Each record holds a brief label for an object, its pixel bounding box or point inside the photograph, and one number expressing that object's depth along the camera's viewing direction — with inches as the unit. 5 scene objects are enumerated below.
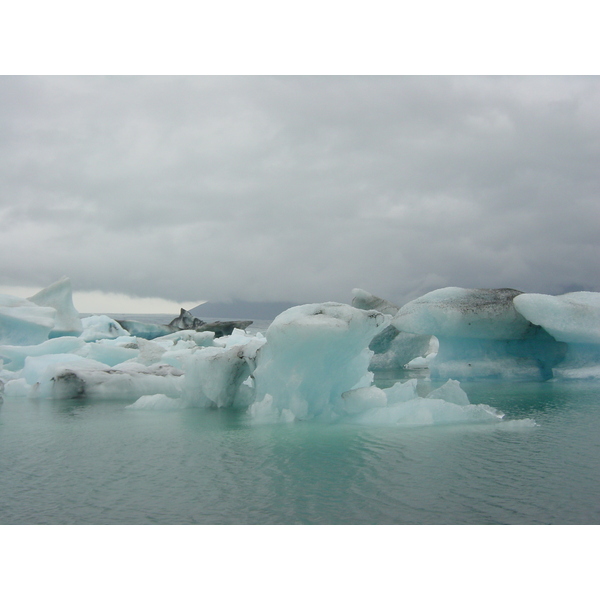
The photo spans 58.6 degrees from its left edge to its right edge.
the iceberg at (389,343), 816.9
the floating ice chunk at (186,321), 1306.0
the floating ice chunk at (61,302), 813.2
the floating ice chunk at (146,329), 1114.1
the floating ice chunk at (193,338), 877.8
